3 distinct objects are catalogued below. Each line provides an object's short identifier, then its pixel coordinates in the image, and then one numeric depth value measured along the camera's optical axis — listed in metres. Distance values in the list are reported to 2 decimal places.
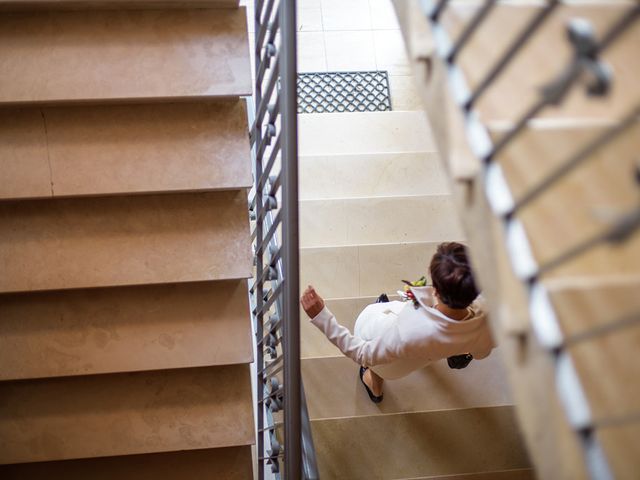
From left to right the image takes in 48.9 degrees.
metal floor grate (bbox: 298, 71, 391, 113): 4.36
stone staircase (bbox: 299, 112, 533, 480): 3.10
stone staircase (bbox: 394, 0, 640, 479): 1.14
